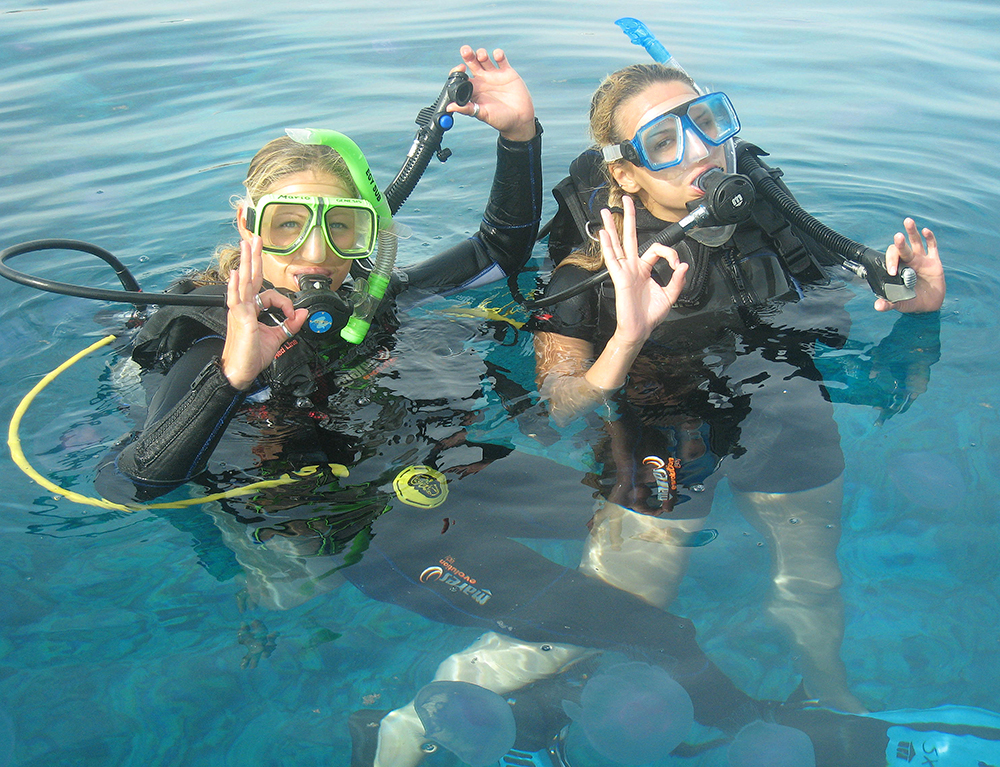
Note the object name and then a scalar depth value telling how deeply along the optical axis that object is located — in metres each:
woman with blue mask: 2.26
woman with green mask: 2.05
